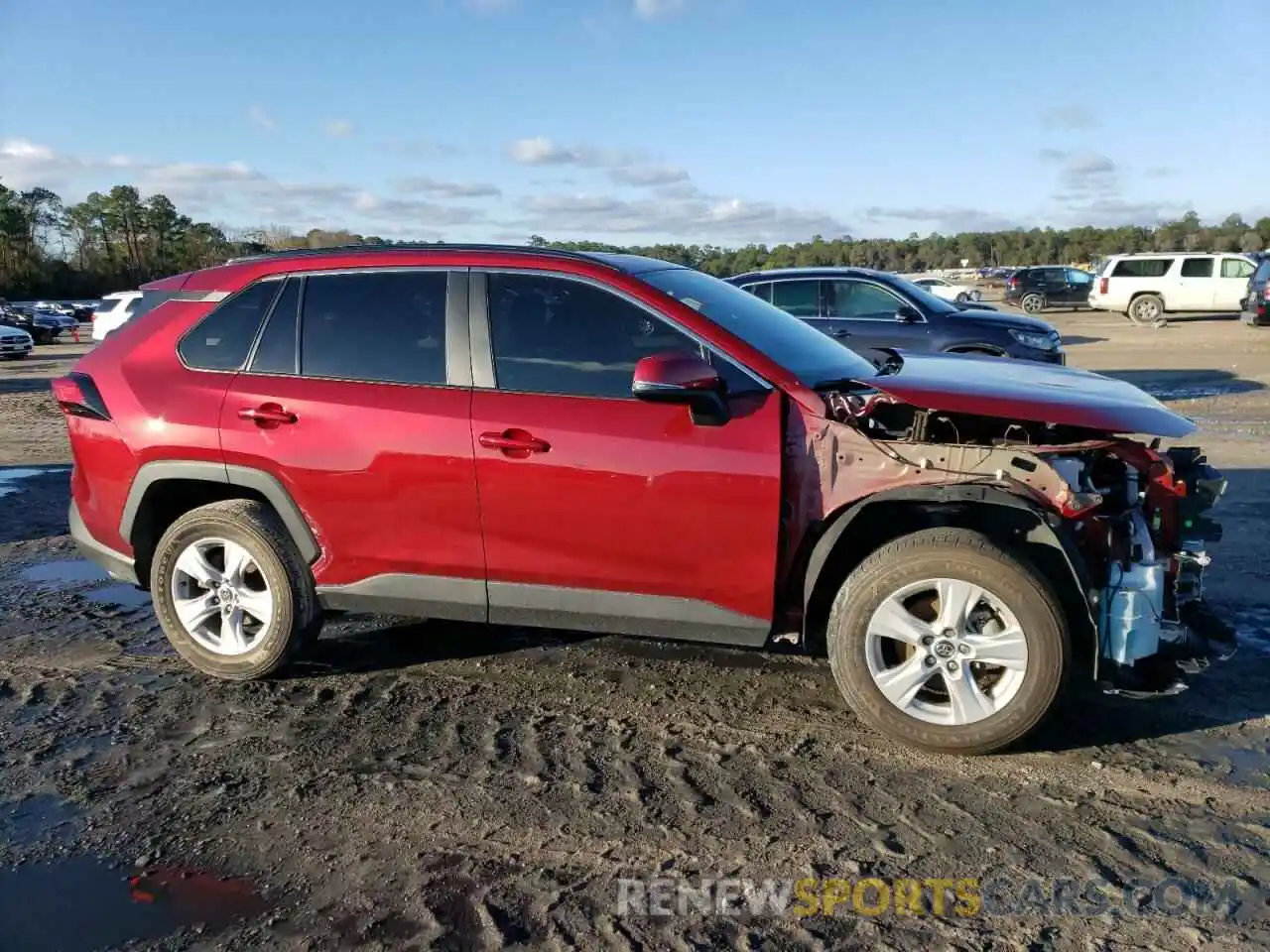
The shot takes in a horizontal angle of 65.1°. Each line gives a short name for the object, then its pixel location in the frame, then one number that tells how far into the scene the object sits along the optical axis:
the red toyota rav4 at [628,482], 3.73
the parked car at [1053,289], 35.28
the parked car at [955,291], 33.44
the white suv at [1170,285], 26.34
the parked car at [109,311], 17.75
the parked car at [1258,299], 20.69
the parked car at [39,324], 38.62
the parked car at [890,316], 10.62
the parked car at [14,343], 28.02
